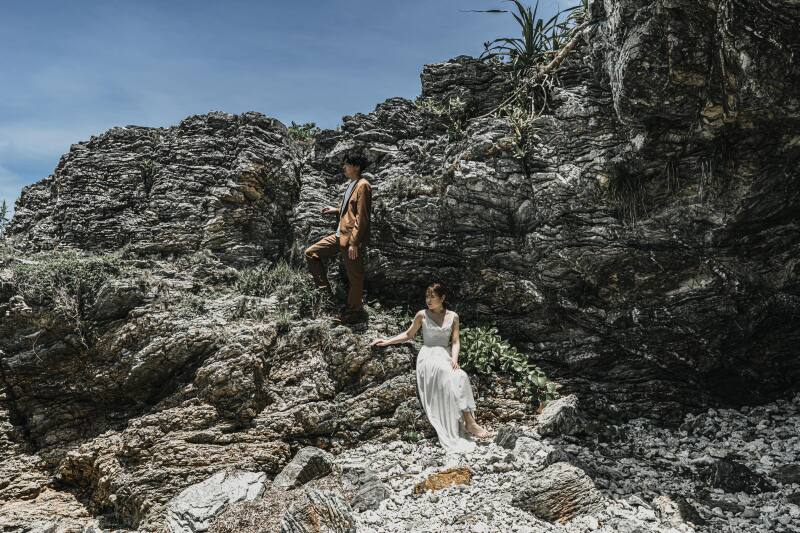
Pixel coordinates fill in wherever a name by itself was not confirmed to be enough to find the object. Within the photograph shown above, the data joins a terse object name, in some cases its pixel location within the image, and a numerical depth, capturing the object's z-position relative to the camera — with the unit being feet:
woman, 24.27
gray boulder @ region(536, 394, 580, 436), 24.82
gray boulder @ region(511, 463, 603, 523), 18.93
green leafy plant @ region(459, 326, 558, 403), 27.43
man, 27.78
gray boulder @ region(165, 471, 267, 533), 20.63
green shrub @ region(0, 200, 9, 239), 34.95
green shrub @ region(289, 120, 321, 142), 39.86
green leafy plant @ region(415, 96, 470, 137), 31.73
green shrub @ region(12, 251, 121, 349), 26.96
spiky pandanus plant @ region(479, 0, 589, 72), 31.55
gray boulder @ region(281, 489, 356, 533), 17.88
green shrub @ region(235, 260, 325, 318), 29.48
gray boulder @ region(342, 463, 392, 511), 20.80
